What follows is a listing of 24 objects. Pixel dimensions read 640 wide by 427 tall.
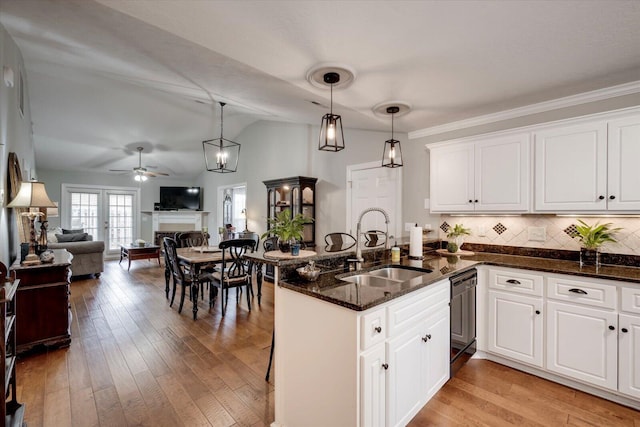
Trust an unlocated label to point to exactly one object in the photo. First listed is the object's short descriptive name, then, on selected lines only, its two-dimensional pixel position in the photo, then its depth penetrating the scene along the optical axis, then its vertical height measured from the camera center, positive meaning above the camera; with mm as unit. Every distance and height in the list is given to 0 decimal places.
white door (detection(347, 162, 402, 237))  3850 +272
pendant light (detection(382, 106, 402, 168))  2877 +712
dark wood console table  2766 -945
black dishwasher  2252 -867
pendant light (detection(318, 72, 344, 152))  2204 +655
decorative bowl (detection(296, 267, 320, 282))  1818 -383
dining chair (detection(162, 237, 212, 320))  3826 -854
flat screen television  8965 +447
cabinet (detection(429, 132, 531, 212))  2701 +400
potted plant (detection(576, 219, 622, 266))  2400 -204
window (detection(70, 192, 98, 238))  7906 -7
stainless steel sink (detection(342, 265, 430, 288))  2143 -492
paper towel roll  2789 -285
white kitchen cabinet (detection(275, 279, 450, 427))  1426 -818
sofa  5441 -861
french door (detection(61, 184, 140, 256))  7871 -9
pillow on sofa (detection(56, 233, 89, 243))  5957 -542
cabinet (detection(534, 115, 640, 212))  2203 +399
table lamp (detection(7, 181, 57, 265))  2820 +95
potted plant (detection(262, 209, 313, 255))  1997 -120
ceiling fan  6168 +849
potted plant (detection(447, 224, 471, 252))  3073 -240
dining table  3683 -659
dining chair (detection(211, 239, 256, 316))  3658 -783
